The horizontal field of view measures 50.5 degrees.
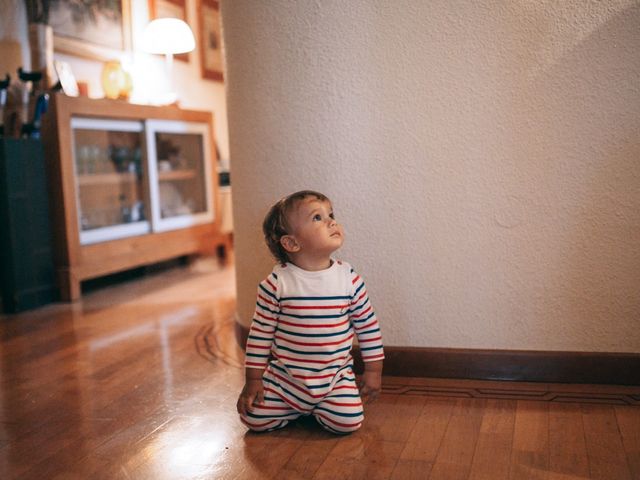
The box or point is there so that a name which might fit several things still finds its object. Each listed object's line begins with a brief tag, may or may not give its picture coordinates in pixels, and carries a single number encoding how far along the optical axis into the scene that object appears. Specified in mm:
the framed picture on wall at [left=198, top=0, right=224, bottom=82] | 5156
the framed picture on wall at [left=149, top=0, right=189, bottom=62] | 4504
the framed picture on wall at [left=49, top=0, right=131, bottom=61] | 3576
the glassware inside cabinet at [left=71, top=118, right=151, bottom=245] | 3365
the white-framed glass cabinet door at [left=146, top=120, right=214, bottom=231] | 3789
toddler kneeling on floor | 1540
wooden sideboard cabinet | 3135
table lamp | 3898
